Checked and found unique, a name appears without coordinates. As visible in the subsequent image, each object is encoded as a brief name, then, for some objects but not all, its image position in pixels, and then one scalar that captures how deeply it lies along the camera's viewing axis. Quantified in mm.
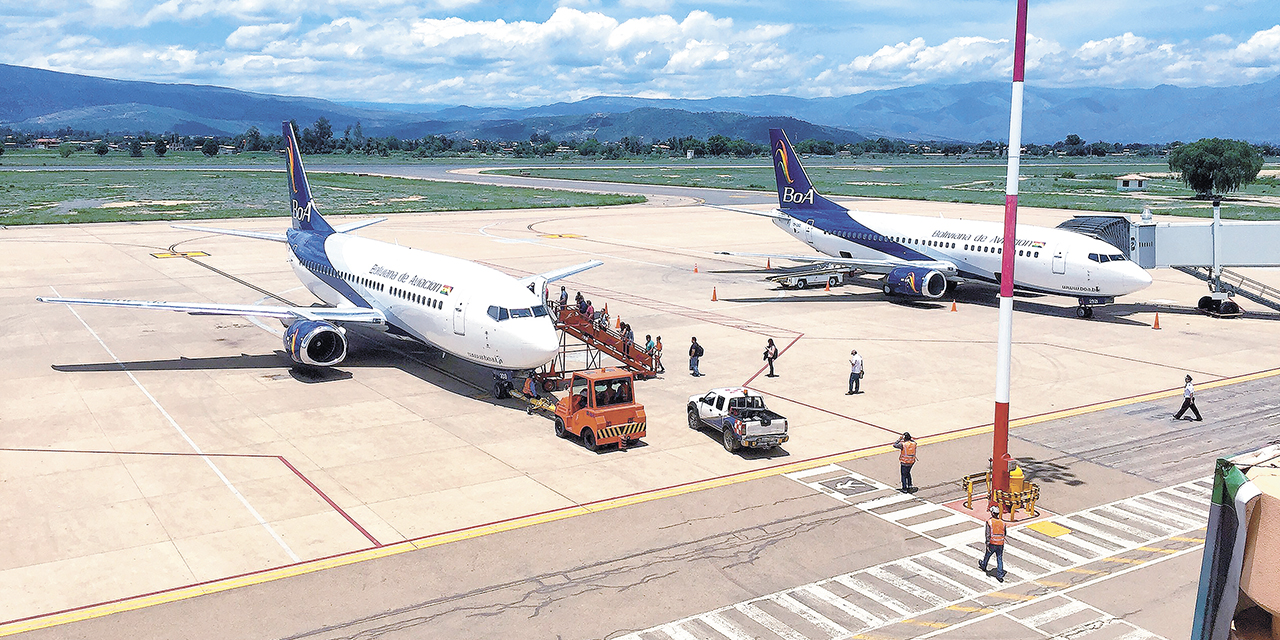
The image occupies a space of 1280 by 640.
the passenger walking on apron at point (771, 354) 37562
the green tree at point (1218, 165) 130125
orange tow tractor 28484
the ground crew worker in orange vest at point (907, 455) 24969
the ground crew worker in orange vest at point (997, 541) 20031
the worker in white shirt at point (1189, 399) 31234
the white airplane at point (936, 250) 47562
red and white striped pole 22234
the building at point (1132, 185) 157975
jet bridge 47875
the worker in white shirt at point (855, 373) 34812
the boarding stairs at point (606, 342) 37438
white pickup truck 27828
